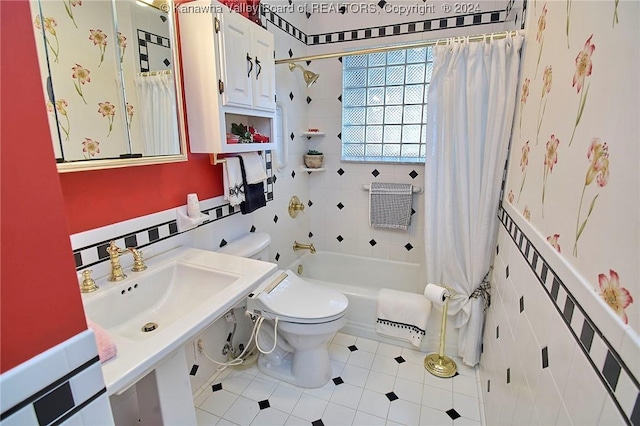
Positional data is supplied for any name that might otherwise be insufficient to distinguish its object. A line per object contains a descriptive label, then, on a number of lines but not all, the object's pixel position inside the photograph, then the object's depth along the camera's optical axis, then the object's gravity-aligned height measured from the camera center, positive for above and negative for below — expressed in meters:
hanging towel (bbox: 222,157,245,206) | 1.77 -0.17
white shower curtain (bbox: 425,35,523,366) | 1.74 -0.09
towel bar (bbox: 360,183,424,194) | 2.54 -0.33
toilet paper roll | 1.93 -0.87
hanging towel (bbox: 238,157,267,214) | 1.86 -0.28
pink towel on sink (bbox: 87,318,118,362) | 0.78 -0.48
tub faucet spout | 2.77 -0.84
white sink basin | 0.84 -0.54
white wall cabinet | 1.43 +0.38
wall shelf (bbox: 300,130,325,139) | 2.68 +0.13
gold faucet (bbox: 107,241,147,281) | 1.22 -0.43
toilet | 1.69 -0.89
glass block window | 2.49 +0.35
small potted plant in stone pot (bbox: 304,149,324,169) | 2.72 -0.09
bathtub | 2.20 -1.11
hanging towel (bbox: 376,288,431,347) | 2.10 -1.10
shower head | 2.36 +0.55
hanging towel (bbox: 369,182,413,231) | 2.57 -0.45
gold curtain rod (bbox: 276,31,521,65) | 1.73 +0.60
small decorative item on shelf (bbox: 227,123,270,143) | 1.77 +0.09
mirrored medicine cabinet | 1.03 +0.25
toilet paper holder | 1.95 -1.33
